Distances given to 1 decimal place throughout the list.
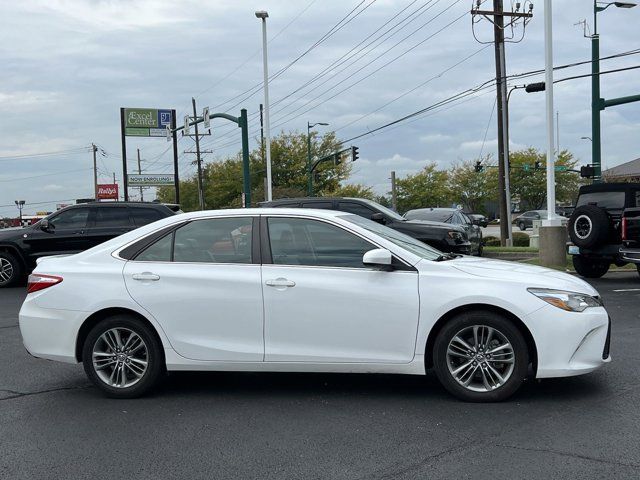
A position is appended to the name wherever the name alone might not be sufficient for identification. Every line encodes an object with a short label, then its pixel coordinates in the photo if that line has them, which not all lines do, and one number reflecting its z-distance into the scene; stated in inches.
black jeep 488.4
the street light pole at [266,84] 1142.3
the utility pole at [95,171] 3062.7
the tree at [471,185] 2591.0
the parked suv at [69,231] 548.1
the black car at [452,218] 668.7
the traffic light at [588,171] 789.9
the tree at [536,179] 2513.5
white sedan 195.3
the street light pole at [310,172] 1651.7
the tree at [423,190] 2460.6
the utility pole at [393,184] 1637.8
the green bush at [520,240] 1170.5
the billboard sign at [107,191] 2896.2
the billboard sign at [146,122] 1770.4
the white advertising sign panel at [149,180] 1716.3
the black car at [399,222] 541.3
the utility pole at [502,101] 1038.4
